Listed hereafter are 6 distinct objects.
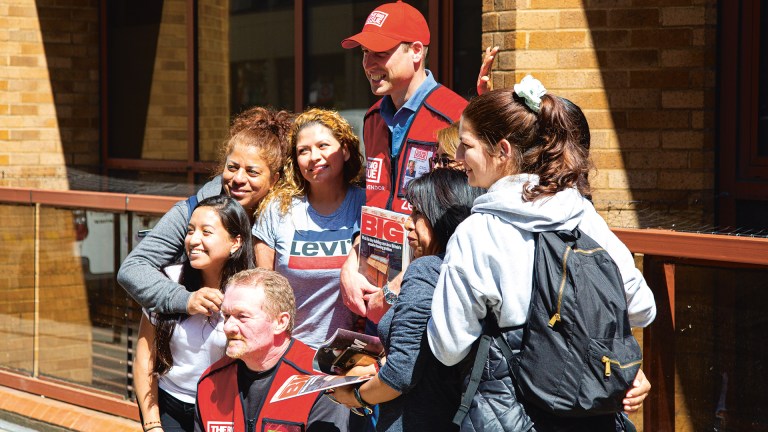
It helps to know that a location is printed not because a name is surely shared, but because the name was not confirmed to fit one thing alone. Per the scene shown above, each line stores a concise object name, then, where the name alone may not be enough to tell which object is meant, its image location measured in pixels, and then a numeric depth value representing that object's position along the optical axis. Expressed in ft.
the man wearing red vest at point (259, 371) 10.51
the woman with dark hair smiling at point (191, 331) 11.62
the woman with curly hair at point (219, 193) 11.58
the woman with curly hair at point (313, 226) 11.94
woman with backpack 8.20
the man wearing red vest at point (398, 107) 11.46
